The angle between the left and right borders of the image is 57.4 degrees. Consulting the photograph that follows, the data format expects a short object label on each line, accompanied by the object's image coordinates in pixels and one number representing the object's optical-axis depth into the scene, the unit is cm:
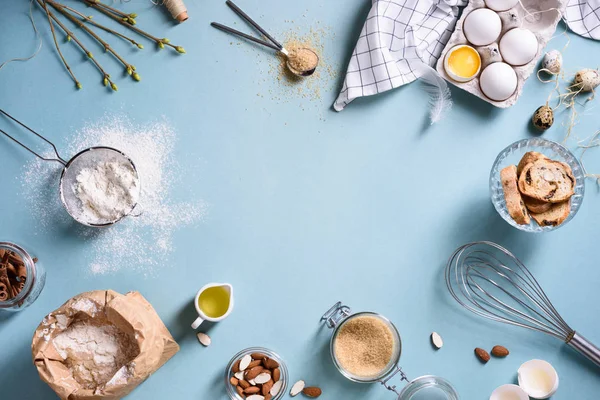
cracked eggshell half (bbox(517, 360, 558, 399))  159
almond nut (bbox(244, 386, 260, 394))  153
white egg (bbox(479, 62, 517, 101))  157
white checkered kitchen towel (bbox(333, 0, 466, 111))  161
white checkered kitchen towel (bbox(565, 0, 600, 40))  167
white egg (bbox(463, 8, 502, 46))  157
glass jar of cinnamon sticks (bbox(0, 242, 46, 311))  148
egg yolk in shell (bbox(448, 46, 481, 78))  162
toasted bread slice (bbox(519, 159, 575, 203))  150
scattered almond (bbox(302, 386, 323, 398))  157
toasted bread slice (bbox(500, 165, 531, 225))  150
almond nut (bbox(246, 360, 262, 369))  154
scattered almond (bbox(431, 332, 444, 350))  161
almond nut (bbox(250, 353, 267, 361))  155
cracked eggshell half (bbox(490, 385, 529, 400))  156
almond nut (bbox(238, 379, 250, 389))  154
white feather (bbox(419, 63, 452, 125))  161
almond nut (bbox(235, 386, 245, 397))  154
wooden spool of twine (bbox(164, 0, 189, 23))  159
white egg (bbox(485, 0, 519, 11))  158
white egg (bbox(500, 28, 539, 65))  157
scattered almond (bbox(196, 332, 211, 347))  157
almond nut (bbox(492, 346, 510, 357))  161
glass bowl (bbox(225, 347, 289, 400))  155
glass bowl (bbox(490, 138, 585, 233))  155
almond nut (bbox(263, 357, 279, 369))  154
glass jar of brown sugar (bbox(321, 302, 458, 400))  154
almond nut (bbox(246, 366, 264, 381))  153
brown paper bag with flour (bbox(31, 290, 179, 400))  136
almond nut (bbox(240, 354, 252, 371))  153
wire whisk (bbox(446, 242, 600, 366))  164
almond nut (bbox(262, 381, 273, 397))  153
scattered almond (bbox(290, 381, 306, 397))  158
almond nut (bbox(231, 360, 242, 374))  155
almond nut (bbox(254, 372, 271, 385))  153
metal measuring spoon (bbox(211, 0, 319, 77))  162
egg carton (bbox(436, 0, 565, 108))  160
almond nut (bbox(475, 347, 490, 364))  160
